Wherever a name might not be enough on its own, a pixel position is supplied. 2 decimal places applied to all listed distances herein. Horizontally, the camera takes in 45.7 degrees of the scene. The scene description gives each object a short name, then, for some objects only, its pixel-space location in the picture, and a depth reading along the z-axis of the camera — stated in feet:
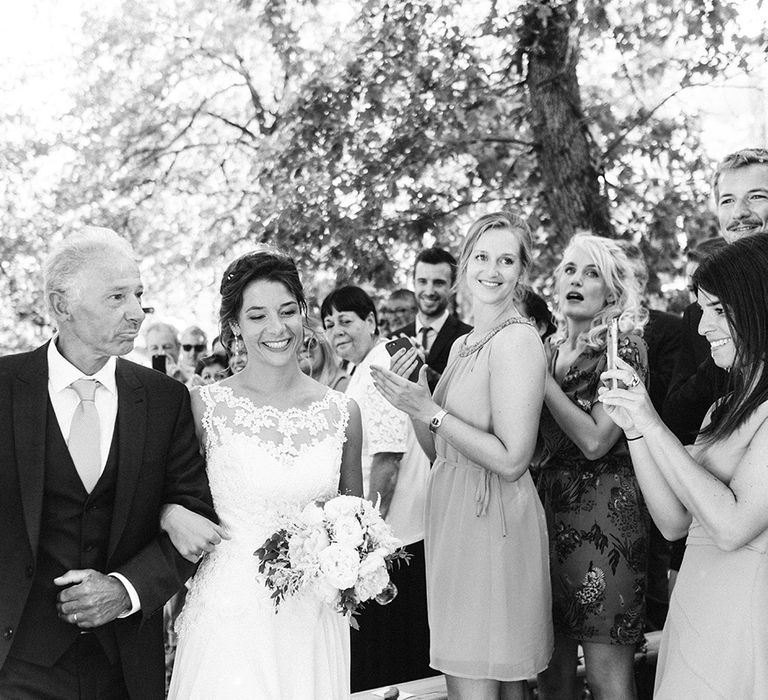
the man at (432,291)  21.75
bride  10.25
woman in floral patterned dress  12.09
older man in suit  9.05
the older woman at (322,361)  20.43
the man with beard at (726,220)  12.26
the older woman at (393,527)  16.60
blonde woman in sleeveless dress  11.45
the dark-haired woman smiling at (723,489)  8.51
